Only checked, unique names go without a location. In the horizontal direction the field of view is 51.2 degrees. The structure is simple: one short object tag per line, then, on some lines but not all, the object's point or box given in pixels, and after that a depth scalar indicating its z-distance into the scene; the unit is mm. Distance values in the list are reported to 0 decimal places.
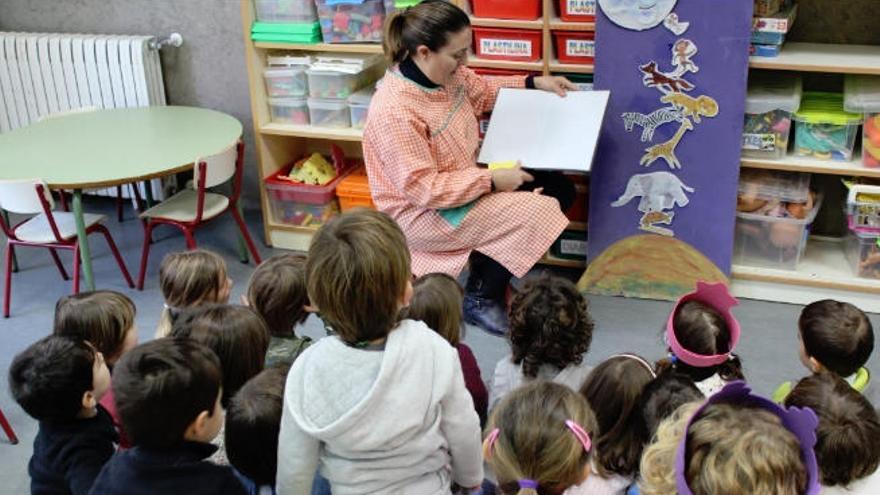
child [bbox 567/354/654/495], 1806
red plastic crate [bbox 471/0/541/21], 3189
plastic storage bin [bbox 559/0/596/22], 3123
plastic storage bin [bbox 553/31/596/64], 3186
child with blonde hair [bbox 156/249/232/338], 2375
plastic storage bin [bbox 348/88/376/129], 3625
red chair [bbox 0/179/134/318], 3129
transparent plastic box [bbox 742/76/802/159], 3035
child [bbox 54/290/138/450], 2166
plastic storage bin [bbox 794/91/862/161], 3018
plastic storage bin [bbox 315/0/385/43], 3467
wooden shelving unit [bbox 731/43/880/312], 2973
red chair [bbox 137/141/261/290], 3350
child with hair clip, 1461
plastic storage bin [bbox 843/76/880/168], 2939
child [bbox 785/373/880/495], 1572
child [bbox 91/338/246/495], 1518
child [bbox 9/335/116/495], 1761
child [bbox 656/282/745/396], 1975
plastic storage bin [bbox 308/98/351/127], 3674
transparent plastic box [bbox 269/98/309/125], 3730
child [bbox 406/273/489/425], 2096
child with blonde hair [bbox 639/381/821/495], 1221
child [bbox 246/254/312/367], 2191
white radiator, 4049
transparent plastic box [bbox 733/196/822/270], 3209
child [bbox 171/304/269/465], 1957
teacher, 2863
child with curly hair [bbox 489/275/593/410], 2109
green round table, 3234
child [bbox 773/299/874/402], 2086
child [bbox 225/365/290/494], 1704
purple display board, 2939
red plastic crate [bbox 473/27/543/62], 3246
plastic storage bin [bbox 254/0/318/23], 3541
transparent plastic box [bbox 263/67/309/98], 3672
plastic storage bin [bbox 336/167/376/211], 3713
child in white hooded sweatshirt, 1527
